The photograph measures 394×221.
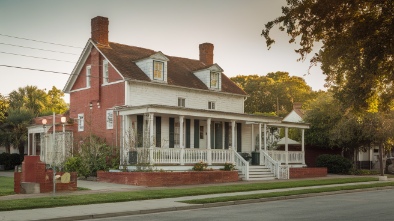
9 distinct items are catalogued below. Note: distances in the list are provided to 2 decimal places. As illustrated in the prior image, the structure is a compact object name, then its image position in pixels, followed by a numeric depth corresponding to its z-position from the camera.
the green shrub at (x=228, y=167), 30.64
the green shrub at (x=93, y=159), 28.92
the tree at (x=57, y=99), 78.38
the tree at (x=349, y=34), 13.35
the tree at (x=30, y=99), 53.50
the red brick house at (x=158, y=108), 29.05
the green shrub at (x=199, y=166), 28.86
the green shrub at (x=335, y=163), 39.09
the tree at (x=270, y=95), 77.75
